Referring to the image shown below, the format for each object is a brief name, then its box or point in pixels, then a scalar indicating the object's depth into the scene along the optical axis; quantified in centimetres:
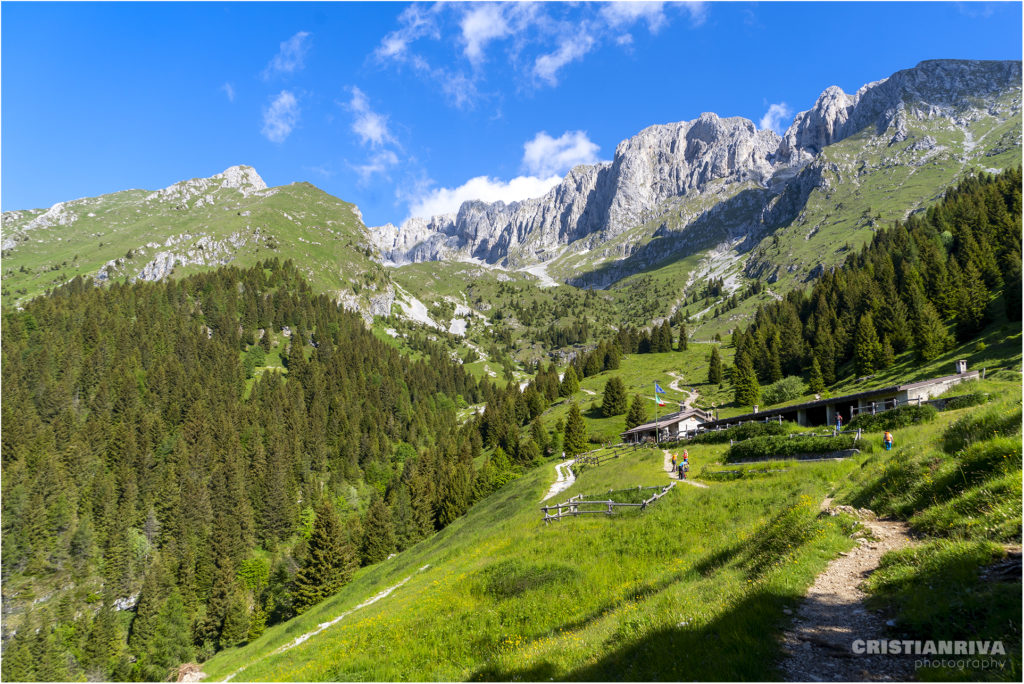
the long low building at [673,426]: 6800
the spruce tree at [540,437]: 9106
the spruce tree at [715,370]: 11387
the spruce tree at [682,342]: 16204
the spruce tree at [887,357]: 7481
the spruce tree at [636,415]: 8706
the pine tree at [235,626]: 6300
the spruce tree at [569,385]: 12860
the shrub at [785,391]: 8600
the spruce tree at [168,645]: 6109
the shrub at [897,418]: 3253
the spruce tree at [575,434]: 8150
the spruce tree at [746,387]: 8875
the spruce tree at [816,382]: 8175
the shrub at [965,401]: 3152
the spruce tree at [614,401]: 10358
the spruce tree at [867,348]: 7719
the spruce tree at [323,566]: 6012
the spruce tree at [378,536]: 7412
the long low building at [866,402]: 4334
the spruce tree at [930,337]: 6638
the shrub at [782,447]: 3048
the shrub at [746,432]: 4272
